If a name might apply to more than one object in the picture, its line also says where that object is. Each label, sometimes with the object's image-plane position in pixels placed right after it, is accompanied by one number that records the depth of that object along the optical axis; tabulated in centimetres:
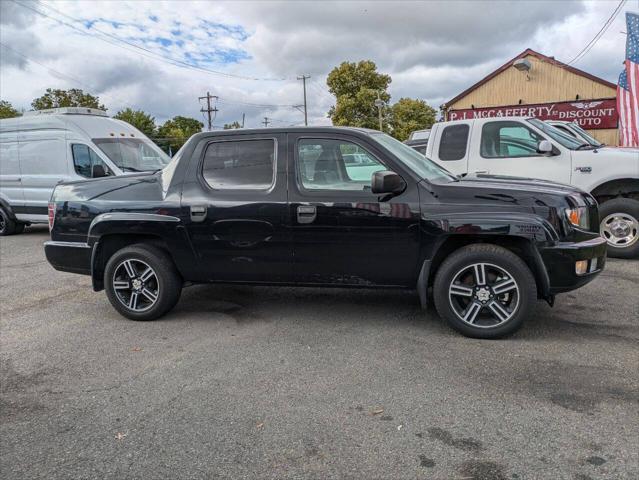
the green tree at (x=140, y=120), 5446
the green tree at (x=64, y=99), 4162
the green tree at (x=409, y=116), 4453
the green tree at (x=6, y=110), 3827
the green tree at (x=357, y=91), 4188
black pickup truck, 402
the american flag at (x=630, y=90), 1077
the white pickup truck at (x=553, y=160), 689
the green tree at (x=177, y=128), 5956
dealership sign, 2262
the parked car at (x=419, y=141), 1133
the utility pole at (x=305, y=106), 6206
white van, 1020
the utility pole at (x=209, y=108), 6975
